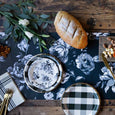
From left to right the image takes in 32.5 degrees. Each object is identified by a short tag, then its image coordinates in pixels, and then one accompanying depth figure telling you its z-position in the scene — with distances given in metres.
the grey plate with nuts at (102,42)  1.18
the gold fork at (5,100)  1.23
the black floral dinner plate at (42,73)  1.22
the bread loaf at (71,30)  1.12
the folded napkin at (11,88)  1.24
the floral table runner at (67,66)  1.19
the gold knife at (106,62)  1.15
